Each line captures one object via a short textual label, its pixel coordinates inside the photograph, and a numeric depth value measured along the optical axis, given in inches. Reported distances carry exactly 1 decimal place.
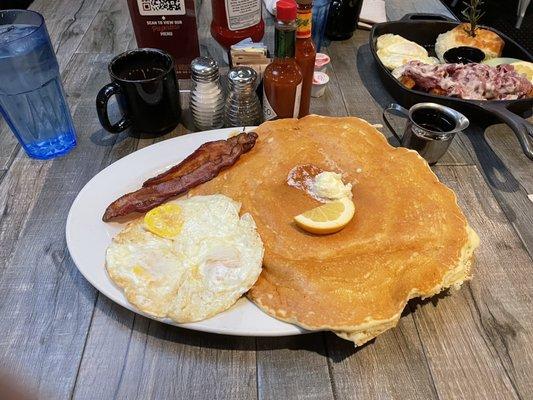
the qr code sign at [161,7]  21.9
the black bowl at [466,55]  27.5
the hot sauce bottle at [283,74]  17.4
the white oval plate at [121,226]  13.0
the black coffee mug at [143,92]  19.4
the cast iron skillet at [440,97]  20.4
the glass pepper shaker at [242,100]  20.2
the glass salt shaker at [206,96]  20.2
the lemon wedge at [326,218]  14.6
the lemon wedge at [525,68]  25.6
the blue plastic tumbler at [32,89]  17.8
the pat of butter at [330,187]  15.9
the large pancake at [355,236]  13.3
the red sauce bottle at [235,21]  24.0
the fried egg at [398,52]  27.2
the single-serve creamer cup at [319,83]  24.7
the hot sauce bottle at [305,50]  18.6
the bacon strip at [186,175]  16.2
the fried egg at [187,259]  13.1
